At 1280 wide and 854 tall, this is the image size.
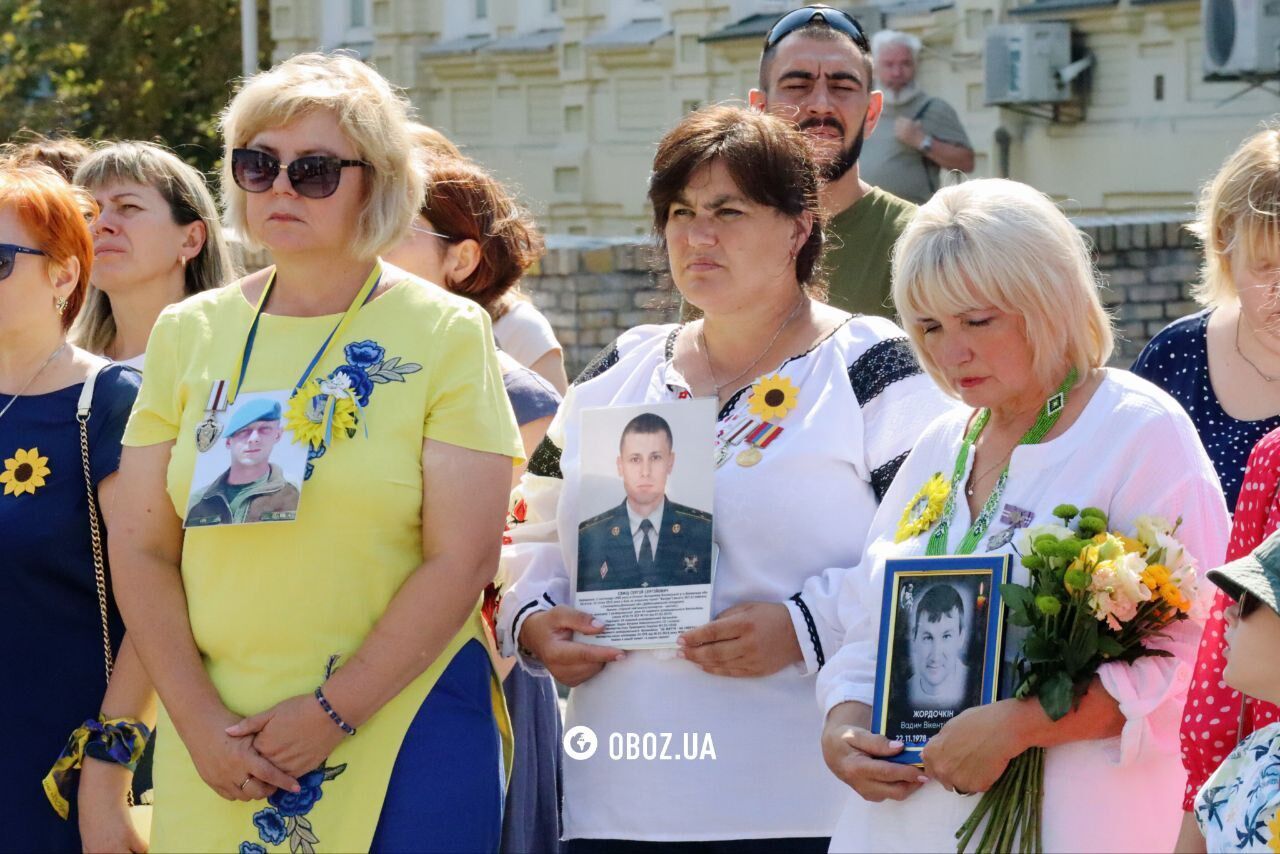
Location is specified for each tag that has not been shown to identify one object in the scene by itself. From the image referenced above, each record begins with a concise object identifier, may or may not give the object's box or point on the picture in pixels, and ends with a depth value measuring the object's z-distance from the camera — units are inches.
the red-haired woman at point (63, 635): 267.3
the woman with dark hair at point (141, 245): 338.3
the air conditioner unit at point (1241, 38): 937.7
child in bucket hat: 179.3
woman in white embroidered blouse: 252.9
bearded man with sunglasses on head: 325.3
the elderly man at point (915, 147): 645.0
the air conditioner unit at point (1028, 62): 1035.0
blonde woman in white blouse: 214.0
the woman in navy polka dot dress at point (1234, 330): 255.0
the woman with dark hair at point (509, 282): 293.6
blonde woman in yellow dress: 237.8
